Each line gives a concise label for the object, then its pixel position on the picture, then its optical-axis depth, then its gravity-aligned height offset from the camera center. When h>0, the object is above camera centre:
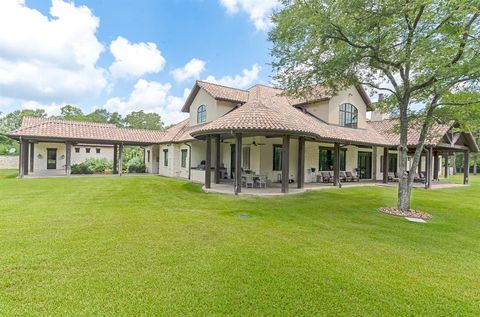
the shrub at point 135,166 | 26.05 -0.85
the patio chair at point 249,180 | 14.09 -1.15
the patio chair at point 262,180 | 14.23 -1.18
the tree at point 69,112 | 53.90 +9.89
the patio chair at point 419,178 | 21.74 -1.44
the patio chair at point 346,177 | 19.08 -1.24
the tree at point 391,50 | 8.07 +3.90
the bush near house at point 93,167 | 23.31 -0.93
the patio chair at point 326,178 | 17.80 -1.24
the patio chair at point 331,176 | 17.71 -1.11
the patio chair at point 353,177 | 19.44 -1.26
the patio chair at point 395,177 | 21.11 -1.36
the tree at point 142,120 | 62.16 +9.10
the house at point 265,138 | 12.70 +1.38
